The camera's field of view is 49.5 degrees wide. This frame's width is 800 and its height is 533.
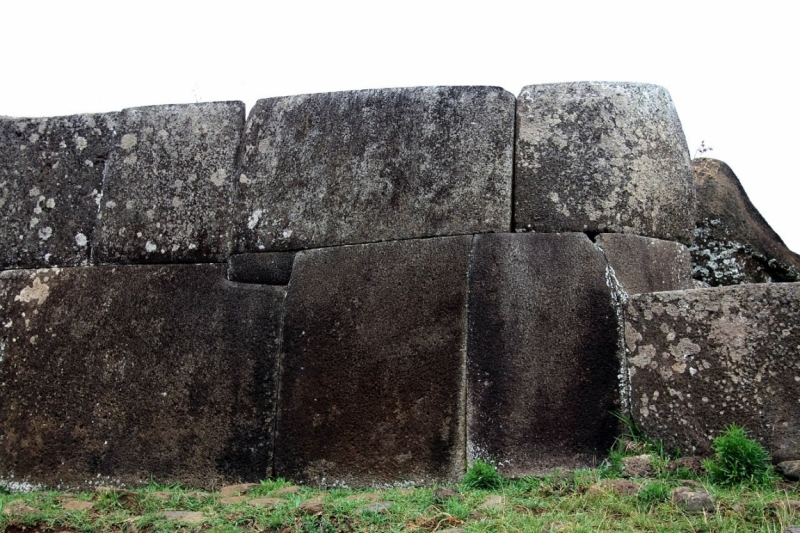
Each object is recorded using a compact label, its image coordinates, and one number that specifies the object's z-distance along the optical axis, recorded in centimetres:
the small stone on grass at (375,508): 360
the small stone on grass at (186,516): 373
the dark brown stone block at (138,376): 465
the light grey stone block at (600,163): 453
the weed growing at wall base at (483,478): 397
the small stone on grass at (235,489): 429
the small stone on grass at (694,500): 326
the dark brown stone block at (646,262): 442
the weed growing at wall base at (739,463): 357
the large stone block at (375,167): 462
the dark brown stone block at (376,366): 431
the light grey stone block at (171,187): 505
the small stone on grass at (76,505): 403
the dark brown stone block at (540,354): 412
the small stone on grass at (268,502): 387
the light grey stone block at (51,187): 525
